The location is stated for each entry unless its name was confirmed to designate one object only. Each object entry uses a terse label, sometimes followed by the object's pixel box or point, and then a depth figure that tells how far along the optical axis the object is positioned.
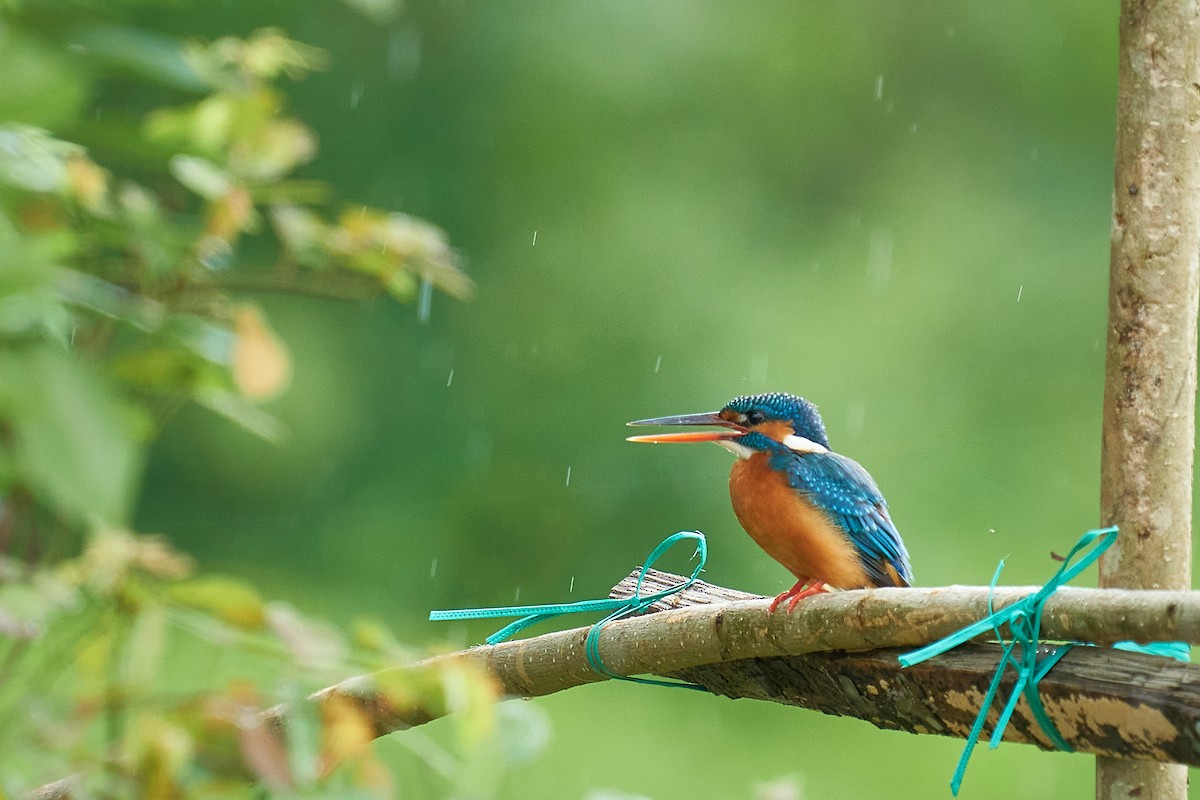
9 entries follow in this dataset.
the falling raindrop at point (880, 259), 19.98
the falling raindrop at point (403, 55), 21.35
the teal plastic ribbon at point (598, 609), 8.54
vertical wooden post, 8.43
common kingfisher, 8.57
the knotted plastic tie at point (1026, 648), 8.34
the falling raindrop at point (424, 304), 21.47
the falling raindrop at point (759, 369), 18.19
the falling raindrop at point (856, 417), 18.46
